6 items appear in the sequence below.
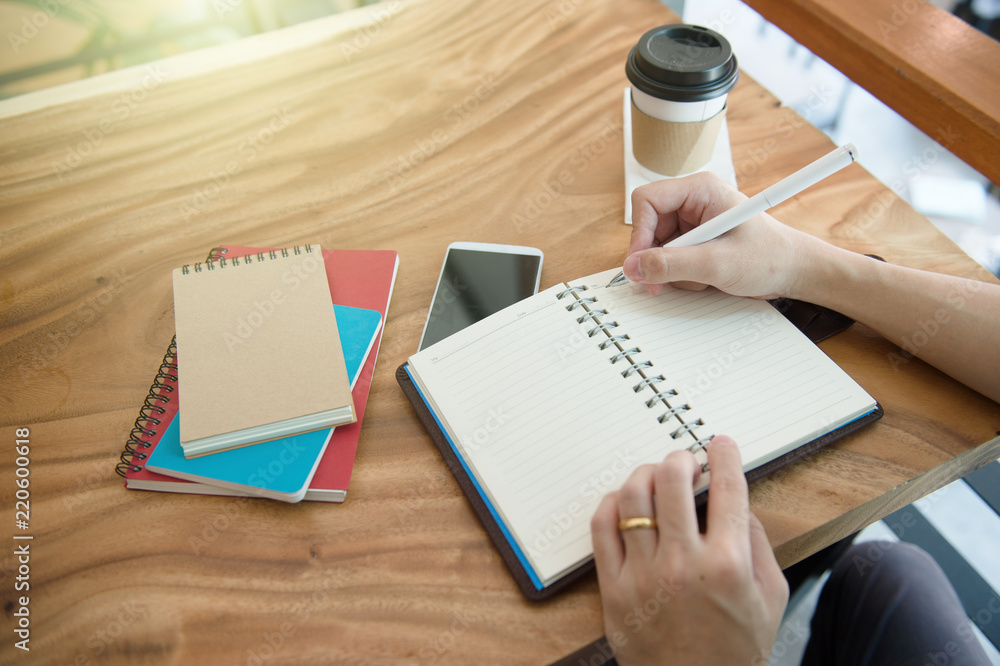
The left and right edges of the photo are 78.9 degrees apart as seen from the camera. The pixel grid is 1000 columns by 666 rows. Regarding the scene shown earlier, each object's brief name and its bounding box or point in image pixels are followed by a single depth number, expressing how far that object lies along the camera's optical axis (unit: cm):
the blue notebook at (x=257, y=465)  58
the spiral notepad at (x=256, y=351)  60
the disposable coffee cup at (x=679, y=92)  73
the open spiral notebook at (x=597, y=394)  55
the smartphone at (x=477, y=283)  71
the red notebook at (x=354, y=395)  60
